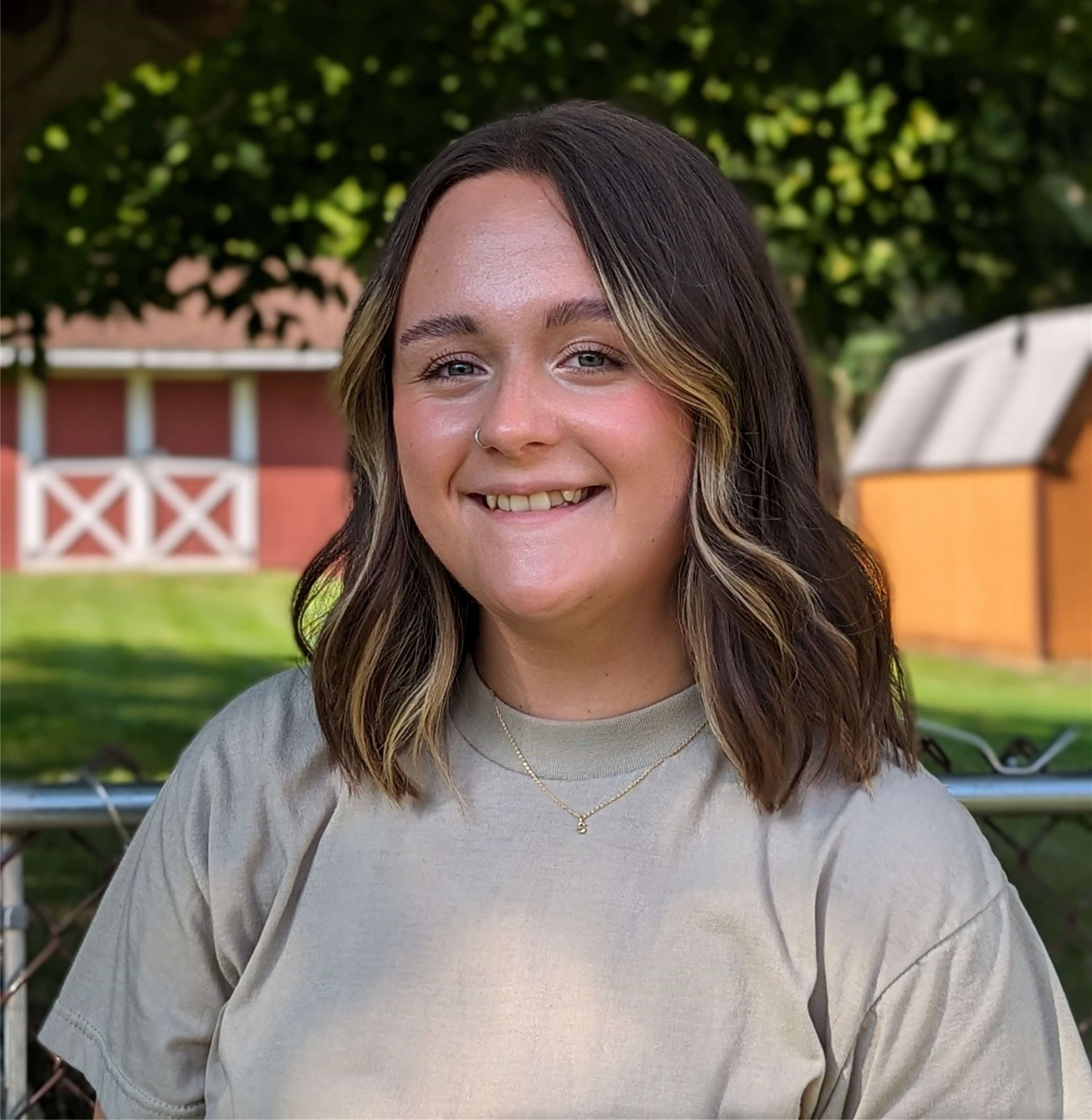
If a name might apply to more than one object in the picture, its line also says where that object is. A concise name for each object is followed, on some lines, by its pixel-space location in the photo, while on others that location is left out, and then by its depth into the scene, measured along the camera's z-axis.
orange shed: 14.65
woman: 1.47
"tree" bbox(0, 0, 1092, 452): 6.06
